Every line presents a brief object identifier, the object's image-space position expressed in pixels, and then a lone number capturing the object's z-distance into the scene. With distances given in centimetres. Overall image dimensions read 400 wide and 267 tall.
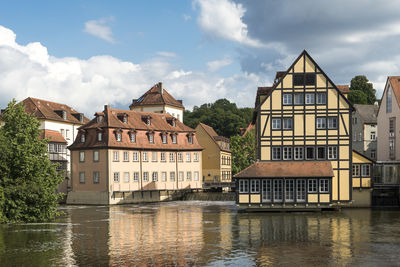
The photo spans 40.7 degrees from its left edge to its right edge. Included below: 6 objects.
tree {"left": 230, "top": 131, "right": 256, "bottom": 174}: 8906
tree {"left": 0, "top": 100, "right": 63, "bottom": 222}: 4441
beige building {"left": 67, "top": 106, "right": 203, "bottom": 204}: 7175
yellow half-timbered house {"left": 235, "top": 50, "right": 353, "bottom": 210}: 5469
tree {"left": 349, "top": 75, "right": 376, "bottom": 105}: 12269
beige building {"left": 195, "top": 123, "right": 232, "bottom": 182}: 9700
